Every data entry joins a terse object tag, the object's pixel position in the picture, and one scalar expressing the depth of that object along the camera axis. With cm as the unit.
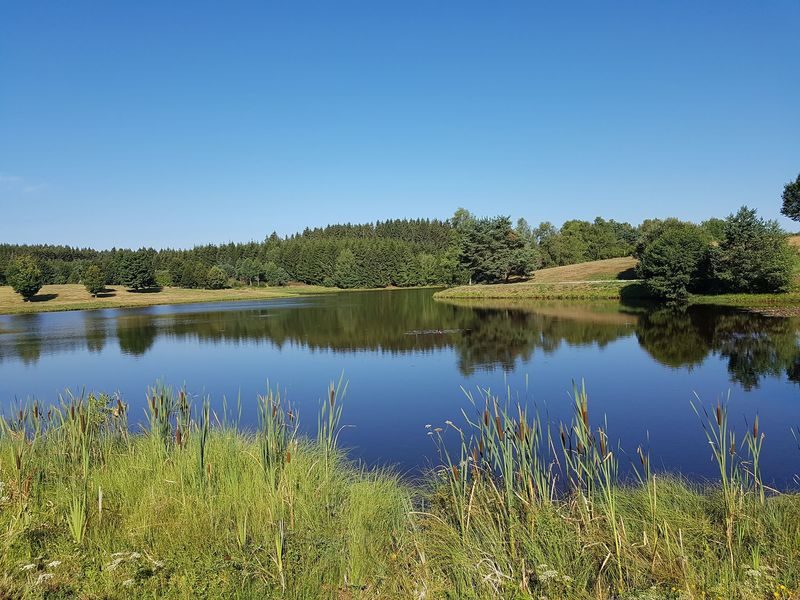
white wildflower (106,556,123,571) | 460
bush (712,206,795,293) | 3909
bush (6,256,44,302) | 7262
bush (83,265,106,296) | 7962
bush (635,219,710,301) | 4519
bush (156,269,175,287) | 10625
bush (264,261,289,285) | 11419
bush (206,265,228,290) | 10069
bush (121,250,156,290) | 8825
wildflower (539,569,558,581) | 438
